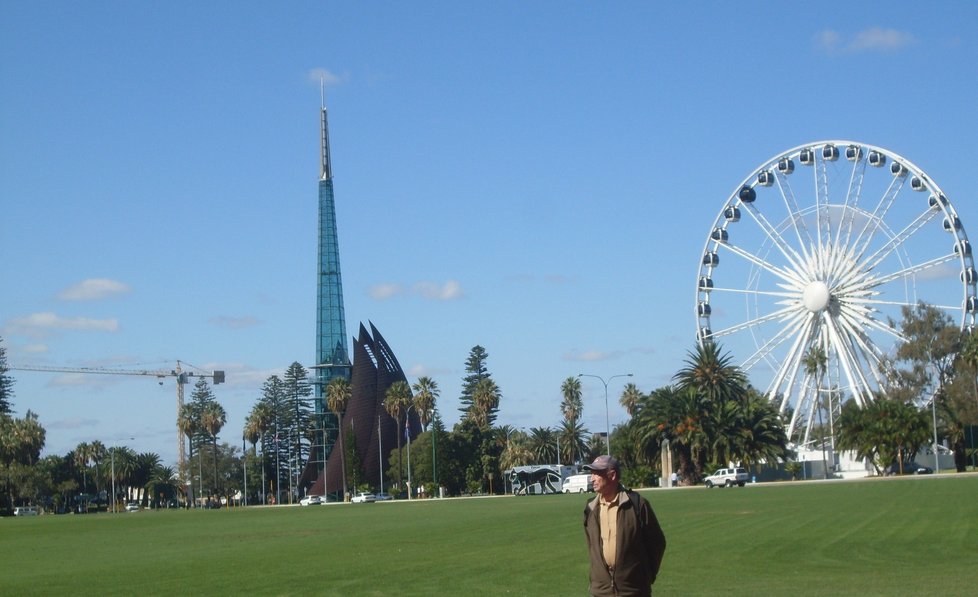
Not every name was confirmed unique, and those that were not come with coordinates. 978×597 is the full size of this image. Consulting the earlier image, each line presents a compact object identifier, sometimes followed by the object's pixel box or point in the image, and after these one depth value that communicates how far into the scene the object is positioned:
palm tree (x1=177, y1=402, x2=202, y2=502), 154.88
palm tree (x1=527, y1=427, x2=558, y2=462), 138.00
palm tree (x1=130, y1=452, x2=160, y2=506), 168.50
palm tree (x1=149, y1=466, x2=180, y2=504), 165.88
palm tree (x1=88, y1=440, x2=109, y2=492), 165.62
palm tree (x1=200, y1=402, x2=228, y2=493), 149.75
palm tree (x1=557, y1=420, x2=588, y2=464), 137.12
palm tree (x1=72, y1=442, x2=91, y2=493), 165.12
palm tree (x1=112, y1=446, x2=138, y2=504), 162.62
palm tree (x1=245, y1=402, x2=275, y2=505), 151.75
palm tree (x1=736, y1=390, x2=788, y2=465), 92.94
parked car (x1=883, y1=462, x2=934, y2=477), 90.75
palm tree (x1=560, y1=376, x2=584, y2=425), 140.00
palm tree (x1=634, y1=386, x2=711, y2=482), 93.62
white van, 89.65
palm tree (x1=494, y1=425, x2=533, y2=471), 126.00
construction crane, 183.05
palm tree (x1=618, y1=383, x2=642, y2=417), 135.88
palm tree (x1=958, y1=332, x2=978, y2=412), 95.16
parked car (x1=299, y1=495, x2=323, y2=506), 108.67
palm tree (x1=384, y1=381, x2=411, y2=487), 136.75
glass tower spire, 153.88
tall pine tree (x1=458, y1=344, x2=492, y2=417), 152.25
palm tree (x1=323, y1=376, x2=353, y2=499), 142.62
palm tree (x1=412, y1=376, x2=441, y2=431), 135.75
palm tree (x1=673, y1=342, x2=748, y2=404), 98.44
